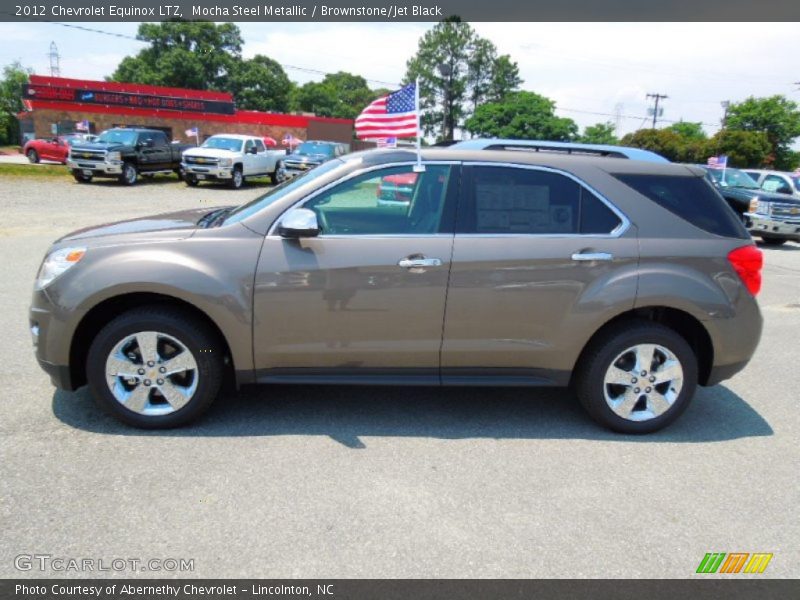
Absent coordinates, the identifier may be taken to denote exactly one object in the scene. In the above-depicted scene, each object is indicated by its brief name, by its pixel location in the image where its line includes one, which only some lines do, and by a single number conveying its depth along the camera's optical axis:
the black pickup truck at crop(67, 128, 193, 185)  21.48
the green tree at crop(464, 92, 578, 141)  59.69
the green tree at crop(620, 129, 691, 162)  52.28
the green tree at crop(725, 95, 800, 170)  52.66
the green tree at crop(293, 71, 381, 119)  101.31
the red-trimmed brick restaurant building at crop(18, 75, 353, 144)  43.88
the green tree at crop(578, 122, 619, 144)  74.75
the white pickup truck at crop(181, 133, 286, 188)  22.50
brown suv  3.77
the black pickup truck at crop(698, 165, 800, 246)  14.72
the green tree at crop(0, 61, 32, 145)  62.28
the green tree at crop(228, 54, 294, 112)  75.50
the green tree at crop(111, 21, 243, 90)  71.19
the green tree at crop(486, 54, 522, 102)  82.00
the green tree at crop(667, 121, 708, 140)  77.98
